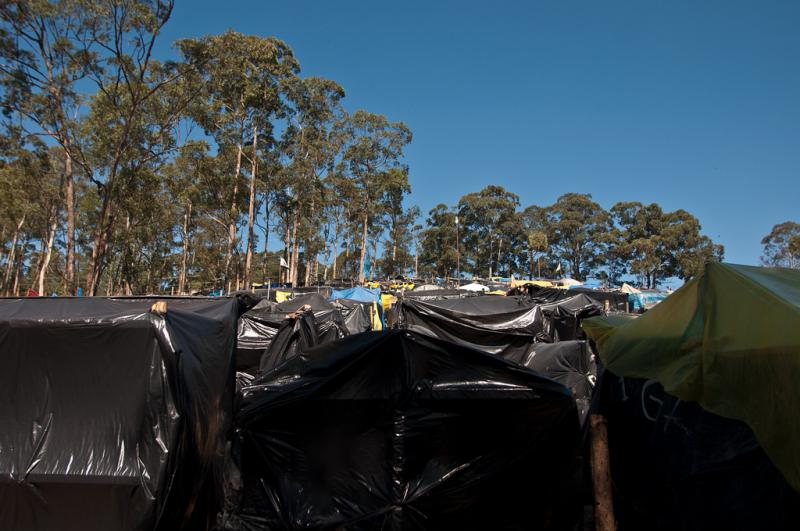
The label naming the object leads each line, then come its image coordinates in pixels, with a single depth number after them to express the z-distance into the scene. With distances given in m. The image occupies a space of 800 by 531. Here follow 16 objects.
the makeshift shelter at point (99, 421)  3.58
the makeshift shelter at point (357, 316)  12.27
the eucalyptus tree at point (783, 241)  47.81
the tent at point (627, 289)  30.65
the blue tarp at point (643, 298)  27.98
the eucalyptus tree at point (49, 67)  17.61
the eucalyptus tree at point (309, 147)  36.28
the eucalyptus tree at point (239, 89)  21.66
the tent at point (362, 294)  21.92
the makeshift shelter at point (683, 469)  2.71
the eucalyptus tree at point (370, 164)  40.59
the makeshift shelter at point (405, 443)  3.98
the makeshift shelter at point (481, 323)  11.62
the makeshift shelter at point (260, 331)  9.56
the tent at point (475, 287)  26.90
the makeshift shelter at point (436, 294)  19.95
